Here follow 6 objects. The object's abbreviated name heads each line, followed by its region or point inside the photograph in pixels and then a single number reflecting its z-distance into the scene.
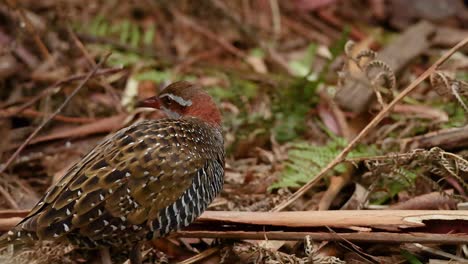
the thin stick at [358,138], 9.71
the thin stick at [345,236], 8.40
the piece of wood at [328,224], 8.51
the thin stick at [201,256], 9.09
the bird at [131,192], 7.90
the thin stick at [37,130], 10.25
